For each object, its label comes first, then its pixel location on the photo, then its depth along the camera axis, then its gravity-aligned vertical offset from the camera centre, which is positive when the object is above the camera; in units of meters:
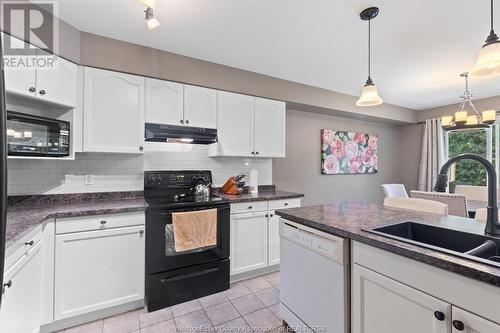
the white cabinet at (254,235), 2.61 -0.75
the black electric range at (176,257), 2.14 -0.84
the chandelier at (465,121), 2.76 +0.57
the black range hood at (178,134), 2.43 +0.33
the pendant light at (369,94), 1.98 +0.62
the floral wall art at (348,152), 4.16 +0.27
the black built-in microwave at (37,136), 1.75 +0.22
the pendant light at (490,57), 1.54 +0.70
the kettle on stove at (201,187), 2.77 -0.24
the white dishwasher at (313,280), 1.39 -0.71
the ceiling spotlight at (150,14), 1.34 +0.88
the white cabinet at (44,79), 1.77 +0.67
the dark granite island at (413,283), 0.88 -0.48
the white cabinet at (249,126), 2.88 +0.49
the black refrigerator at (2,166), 0.46 +0.00
